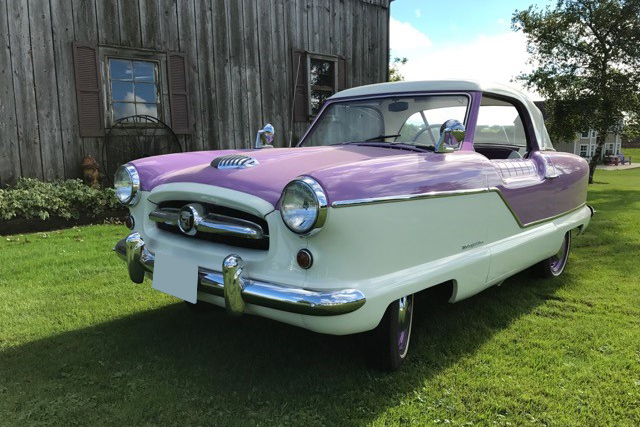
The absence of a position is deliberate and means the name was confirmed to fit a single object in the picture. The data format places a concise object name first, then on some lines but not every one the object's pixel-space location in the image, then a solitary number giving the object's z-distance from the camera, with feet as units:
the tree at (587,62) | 49.73
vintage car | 6.83
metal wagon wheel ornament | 23.71
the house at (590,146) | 144.97
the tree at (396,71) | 122.53
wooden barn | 21.70
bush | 19.39
